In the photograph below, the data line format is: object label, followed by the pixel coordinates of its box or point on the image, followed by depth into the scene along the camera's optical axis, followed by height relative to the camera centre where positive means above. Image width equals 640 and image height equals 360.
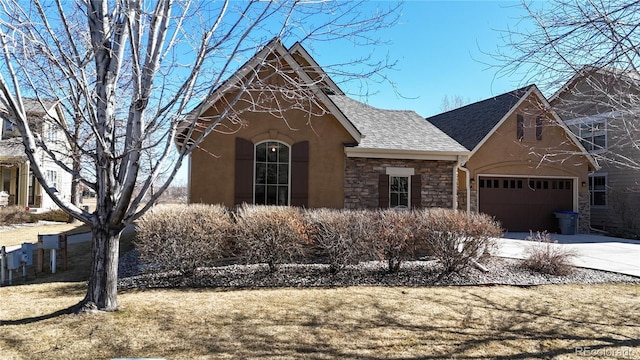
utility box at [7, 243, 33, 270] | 8.02 -1.57
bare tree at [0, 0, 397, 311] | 5.22 +1.16
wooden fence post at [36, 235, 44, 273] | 9.02 -1.69
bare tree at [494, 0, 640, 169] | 4.65 +1.65
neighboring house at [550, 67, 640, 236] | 17.17 -0.29
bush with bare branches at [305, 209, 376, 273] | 7.98 -1.03
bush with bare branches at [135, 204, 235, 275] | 7.53 -1.05
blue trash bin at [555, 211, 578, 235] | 17.22 -1.45
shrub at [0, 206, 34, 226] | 17.44 -1.48
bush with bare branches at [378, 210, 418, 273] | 8.18 -1.08
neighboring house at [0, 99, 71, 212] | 20.78 +0.21
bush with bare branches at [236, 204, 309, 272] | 7.86 -1.03
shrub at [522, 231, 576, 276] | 8.80 -1.65
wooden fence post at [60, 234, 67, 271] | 9.40 -1.61
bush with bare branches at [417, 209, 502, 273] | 8.11 -1.04
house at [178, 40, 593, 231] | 10.77 +0.76
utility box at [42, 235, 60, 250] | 9.16 -1.38
